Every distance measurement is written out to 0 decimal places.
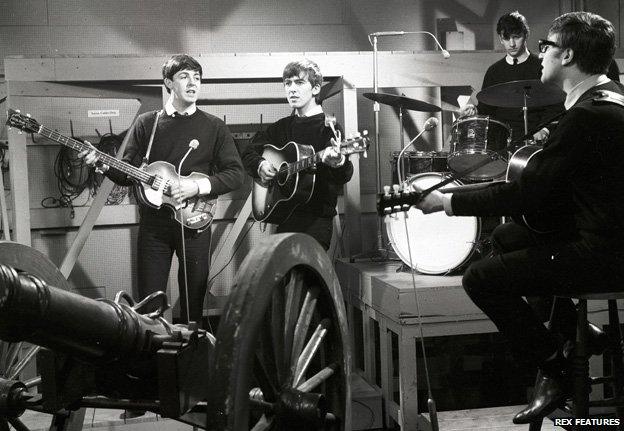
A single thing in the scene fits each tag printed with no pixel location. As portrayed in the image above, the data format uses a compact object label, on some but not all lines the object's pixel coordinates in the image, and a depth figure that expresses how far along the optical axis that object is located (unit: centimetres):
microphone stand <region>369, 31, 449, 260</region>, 552
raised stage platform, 385
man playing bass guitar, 457
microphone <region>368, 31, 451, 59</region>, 548
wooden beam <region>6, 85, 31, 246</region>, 525
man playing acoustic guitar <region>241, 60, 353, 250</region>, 450
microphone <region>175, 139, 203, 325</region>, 449
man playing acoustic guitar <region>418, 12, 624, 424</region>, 266
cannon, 160
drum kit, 448
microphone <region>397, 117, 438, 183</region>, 441
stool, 276
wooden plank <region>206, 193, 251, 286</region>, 602
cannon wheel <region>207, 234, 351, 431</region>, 159
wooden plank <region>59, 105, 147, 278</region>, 538
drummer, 534
